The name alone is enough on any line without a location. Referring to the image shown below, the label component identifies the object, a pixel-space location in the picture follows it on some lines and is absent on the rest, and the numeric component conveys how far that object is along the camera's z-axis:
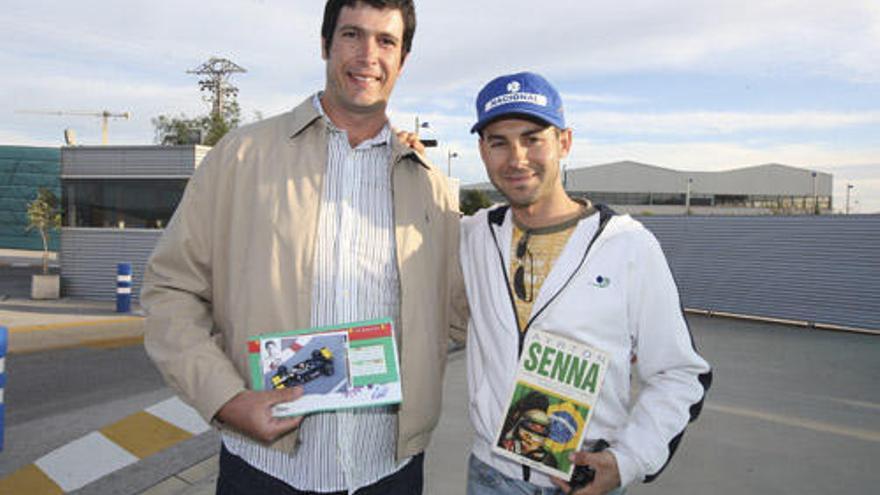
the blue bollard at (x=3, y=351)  5.11
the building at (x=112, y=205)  15.98
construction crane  77.19
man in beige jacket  2.02
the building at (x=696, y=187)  66.31
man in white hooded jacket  2.07
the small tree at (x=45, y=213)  17.95
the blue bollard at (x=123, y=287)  13.88
